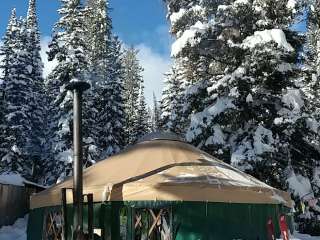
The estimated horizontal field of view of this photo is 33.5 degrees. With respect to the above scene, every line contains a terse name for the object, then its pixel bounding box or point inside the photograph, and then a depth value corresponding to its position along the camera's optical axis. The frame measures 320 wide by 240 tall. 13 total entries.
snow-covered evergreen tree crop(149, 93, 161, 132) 63.19
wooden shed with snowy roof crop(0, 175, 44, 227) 25.36
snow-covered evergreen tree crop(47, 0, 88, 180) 28.91
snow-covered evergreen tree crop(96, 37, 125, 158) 34.66
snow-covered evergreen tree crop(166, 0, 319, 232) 16.53
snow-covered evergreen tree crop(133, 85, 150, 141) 45.25
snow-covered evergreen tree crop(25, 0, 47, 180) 38.56
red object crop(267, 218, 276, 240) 11.89
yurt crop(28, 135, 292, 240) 10.77
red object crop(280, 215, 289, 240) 11.25
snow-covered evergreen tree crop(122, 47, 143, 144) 47.06
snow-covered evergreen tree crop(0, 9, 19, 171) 33.94
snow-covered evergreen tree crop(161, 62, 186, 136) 36.03
